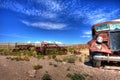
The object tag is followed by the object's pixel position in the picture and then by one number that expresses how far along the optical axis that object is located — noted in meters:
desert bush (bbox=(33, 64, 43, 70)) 3.55
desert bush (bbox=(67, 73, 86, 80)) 2.98
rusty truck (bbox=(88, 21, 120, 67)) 4.22
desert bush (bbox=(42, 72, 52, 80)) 2.84
